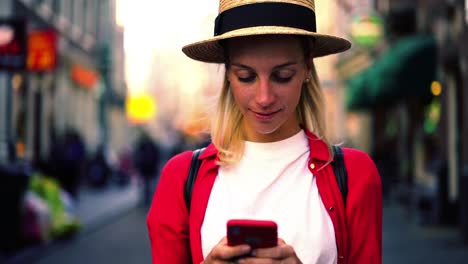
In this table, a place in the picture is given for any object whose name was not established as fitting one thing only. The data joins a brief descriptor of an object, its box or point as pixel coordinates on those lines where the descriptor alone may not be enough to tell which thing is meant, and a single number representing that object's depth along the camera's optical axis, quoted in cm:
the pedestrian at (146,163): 2022
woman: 242
